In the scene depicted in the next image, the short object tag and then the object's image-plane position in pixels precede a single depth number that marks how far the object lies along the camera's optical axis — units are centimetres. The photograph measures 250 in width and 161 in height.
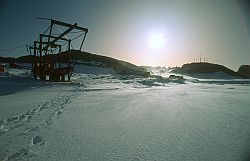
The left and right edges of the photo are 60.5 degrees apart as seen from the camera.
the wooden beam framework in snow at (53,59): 1847
